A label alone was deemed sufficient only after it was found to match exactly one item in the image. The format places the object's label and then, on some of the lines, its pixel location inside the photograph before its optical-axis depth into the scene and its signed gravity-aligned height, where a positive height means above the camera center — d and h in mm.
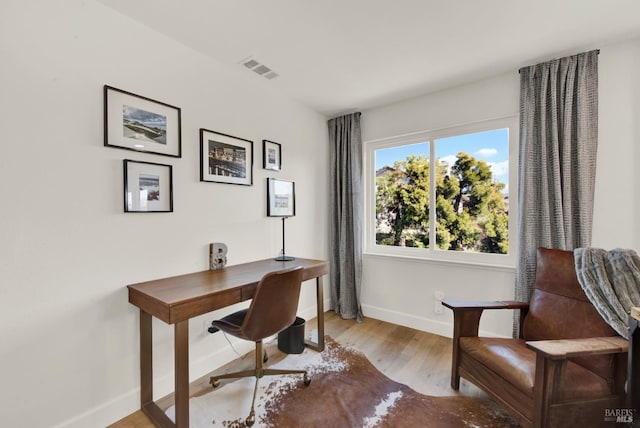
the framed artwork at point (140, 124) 1620 +577
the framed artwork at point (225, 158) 2113 +455
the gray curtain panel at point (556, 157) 1990 +429
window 2498 +199
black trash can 2361 -1115
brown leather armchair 1313 -838
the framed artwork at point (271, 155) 2594 +565
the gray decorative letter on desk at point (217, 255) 2137 -343
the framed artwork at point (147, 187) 1689 +169
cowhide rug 1609 -1248
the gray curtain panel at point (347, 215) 3148 -30
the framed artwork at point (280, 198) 2645 +152
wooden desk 1431 -518
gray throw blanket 1463 -402
